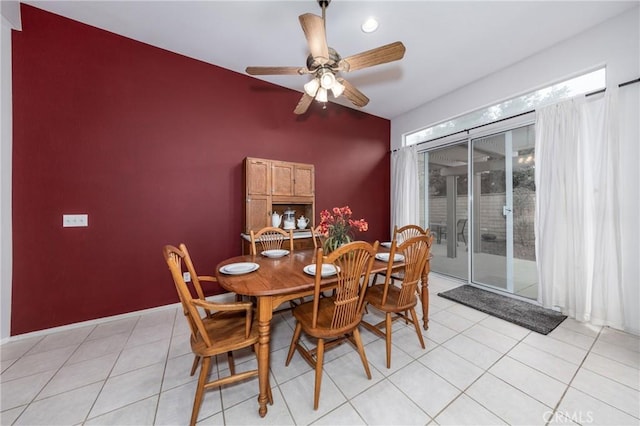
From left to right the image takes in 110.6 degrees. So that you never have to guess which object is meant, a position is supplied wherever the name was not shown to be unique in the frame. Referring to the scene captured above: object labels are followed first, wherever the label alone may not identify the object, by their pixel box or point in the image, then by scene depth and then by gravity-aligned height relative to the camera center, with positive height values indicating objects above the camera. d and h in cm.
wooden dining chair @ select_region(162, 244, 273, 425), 120 -76
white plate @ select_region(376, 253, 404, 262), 202 -42
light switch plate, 223 -7
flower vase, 199 -26
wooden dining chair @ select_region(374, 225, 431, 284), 261 -28
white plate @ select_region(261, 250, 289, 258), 217 -40
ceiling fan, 160 +126
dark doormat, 229 -113
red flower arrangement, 199 -15
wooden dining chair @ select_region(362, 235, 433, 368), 171 -58
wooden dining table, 130 -46
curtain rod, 207 +123
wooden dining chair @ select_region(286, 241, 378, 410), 135 -60
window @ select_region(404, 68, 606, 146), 239 +142
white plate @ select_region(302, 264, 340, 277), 153 -41
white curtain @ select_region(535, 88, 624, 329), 215 +3
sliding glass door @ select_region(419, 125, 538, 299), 290 +6
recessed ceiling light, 219 +189
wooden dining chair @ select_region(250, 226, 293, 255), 249 -30
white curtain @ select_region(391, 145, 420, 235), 409 +46
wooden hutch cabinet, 291 +32
